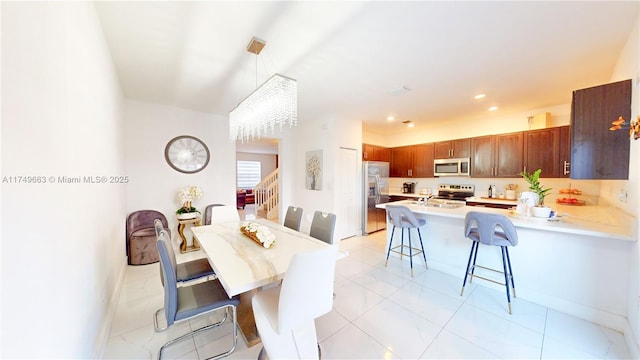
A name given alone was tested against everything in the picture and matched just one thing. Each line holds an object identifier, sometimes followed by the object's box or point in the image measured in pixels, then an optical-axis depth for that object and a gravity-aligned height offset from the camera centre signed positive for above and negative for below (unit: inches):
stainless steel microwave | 183.3 +6.0
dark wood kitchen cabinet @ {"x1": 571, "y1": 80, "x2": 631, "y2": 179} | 72.9 +13.6
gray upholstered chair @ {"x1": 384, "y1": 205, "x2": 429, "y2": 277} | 112.9 -24.1
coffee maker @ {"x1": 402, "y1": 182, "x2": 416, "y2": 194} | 225.0 -14.3
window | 402.3 +1.9
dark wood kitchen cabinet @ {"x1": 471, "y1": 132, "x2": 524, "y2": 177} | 160.2 +14.1
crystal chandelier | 87.4 +32.7
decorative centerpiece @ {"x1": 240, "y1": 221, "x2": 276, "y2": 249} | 73.9 -21.5
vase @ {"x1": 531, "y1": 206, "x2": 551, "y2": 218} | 88.7 -15.7
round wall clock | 152.5 +15.5
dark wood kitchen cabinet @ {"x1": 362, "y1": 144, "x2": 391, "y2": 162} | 205.3 +21.3
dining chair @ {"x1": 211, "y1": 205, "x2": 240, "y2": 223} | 119.0 -21.7
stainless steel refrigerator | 193.5 -17.9
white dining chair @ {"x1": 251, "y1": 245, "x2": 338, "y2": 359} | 48.2 -31.8
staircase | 255.8 -25.8
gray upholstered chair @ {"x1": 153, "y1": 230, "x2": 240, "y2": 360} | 54.8 -34.9
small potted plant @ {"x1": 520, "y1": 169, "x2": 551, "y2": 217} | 89.0 -13.3
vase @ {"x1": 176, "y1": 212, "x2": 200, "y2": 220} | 142.3 -26.5
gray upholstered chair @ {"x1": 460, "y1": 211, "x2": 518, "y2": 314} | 83.8 -24.4
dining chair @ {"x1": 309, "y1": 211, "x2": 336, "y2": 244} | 91.7 -22.7
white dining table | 53.2 -24.6
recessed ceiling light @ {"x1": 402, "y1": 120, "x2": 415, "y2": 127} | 191.8 +46.3
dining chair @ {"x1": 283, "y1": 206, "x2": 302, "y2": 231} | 109.2 -22.3
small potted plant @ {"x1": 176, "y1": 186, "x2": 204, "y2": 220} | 146.7 -16.7
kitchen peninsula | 74.0 -34.1
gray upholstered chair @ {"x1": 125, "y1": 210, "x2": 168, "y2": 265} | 125.2 -37.7
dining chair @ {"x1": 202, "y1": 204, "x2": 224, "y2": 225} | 158.7 -29.5
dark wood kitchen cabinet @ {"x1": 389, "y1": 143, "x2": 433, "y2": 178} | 207.0 +13.0
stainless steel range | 190.1 -15.9
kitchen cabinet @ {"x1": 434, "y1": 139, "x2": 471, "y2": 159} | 183.6 +21.9
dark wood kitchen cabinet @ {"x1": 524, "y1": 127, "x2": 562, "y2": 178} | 144.9 +15.1
